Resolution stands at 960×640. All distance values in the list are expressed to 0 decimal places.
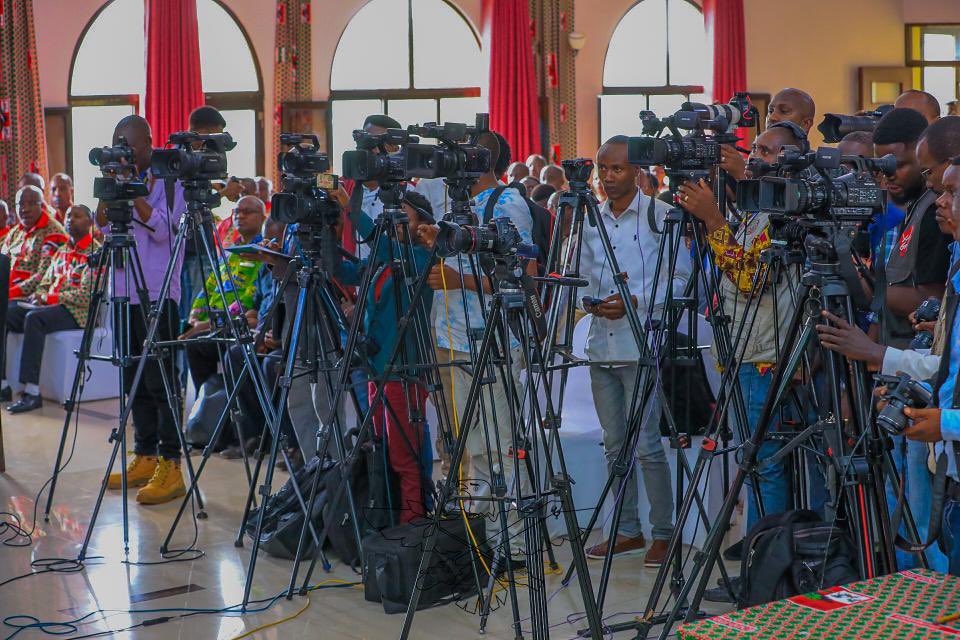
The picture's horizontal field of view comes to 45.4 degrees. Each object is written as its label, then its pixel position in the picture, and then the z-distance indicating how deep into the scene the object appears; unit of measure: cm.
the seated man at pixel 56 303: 747
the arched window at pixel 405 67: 1237
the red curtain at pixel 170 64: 1104
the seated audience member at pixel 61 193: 908
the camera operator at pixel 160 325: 496
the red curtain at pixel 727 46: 1330
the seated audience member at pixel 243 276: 581
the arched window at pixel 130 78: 1148
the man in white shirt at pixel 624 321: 399
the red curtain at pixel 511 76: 1229
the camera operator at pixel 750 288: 345
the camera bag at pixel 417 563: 359
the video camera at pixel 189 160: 410
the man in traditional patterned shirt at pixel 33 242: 811
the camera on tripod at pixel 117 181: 443
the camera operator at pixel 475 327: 400
